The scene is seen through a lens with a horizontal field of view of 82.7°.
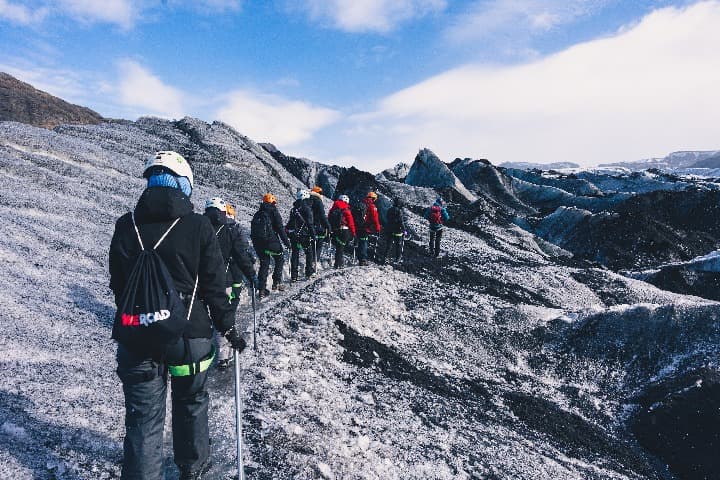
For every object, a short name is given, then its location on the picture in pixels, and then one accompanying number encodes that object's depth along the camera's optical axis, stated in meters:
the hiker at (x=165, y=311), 3.50
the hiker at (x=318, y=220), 14.16
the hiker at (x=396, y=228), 17.55
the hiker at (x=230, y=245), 8.16
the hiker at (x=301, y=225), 13.65
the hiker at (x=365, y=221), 16.64
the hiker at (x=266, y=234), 12.07
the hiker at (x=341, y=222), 15.52
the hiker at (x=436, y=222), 20.02
